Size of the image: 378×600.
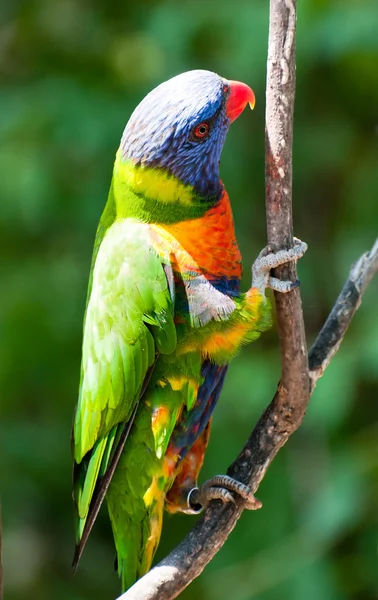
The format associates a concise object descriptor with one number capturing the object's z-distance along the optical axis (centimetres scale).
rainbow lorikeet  434
